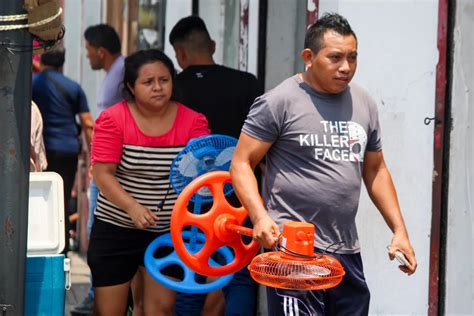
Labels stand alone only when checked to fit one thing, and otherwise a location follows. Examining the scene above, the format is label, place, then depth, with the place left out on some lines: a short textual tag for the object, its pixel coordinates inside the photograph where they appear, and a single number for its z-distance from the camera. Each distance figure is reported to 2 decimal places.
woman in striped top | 8.93
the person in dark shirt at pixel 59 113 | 13.63
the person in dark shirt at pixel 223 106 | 10.10
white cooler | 7.31
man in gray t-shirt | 7.33
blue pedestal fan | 8.85
